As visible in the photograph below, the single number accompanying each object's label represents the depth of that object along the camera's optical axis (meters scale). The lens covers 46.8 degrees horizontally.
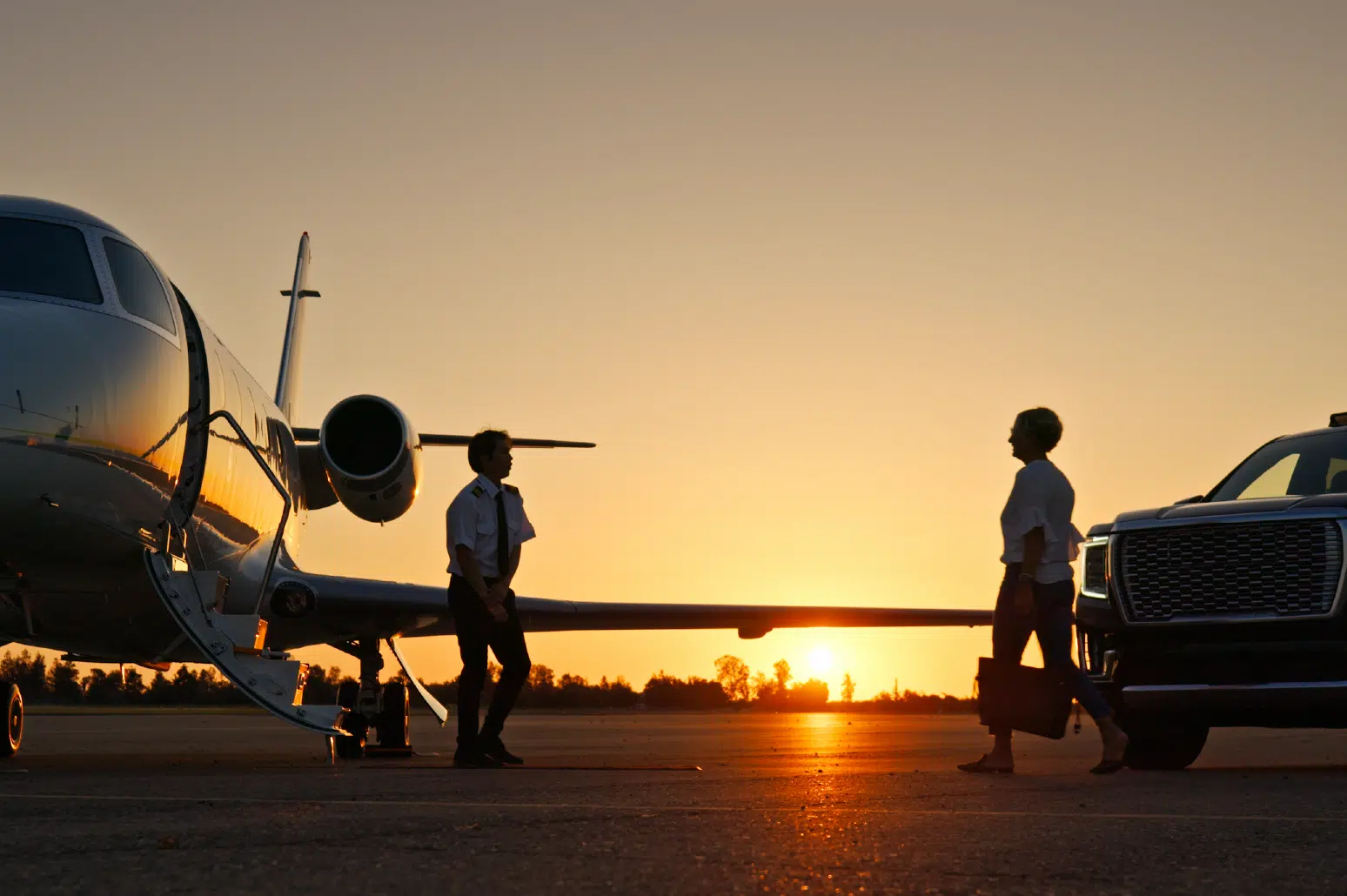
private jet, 7.74
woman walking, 7.93
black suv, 8.03
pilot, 8.94
